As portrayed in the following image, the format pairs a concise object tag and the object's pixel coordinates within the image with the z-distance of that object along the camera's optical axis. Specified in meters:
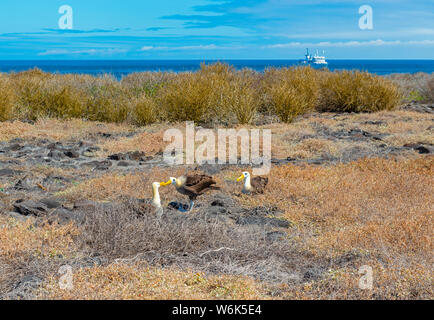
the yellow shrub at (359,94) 16.44
